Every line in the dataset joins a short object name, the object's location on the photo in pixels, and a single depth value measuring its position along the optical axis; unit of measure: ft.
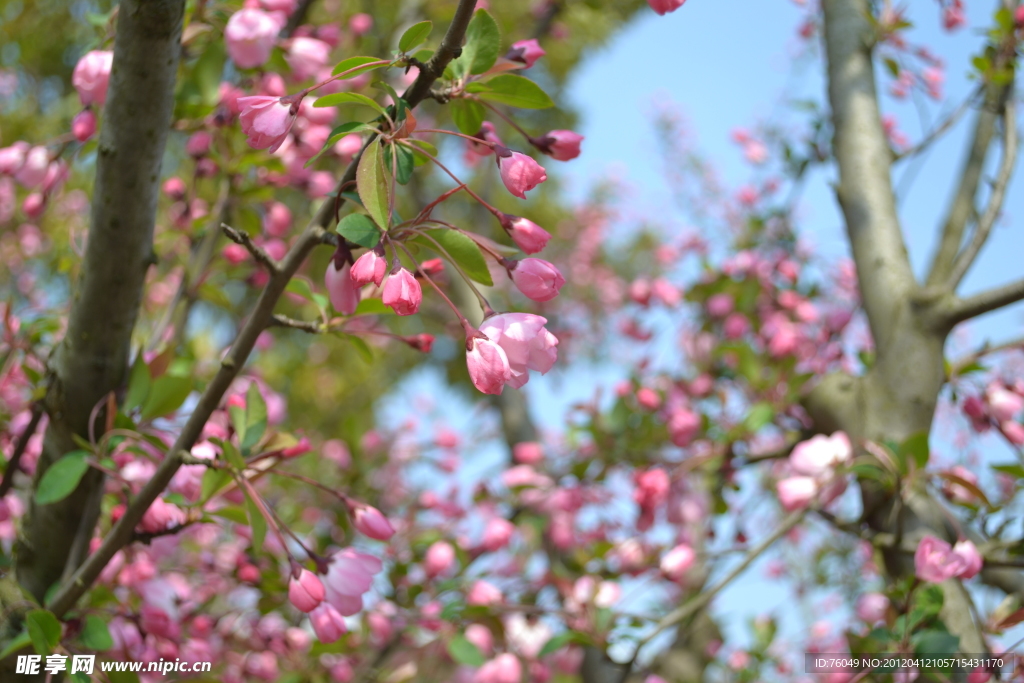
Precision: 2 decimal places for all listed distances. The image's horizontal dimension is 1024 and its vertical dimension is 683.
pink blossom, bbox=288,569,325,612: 2.79
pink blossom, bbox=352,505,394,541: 2.90
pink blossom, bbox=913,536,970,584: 3.10
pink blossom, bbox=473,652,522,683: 4.18
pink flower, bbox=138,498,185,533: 2.91
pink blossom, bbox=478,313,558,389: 2.63
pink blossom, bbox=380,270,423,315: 2.57
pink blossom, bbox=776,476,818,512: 3.34
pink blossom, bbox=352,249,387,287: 2.57
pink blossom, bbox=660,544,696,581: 4.36
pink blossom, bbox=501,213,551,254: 2.62
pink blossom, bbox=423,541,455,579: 4.32
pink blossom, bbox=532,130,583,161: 2.78
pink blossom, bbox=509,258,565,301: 2.63
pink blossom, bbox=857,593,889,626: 4.35
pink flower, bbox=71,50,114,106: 3.06
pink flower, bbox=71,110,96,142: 3.16
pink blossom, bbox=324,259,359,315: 2.69
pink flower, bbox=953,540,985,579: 3.10
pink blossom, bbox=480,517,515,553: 4.77
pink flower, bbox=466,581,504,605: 3.90
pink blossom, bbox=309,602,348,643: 2.82
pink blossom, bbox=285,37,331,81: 3.30
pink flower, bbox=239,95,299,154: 2.65
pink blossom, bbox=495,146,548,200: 2.61
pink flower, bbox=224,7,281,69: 3.12
